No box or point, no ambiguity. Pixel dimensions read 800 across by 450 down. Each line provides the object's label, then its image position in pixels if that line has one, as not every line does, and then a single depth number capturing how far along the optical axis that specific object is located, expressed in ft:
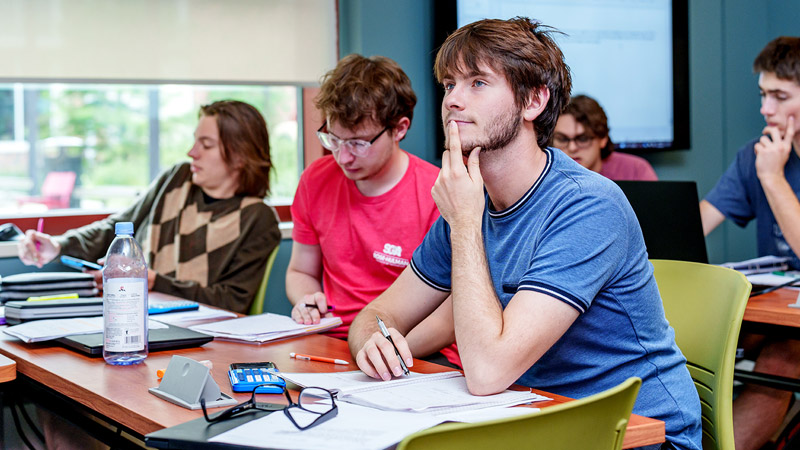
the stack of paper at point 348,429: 7.84
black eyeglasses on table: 8.10
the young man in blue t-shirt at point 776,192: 12.23
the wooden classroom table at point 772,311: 10.43
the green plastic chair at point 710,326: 9.33
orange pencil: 9.36
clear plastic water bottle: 9.11
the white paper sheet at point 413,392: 8.33
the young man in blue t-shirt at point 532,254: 8.63
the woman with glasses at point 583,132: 14.70
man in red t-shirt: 11.09
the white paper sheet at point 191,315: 10.54
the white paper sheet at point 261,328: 9.90
